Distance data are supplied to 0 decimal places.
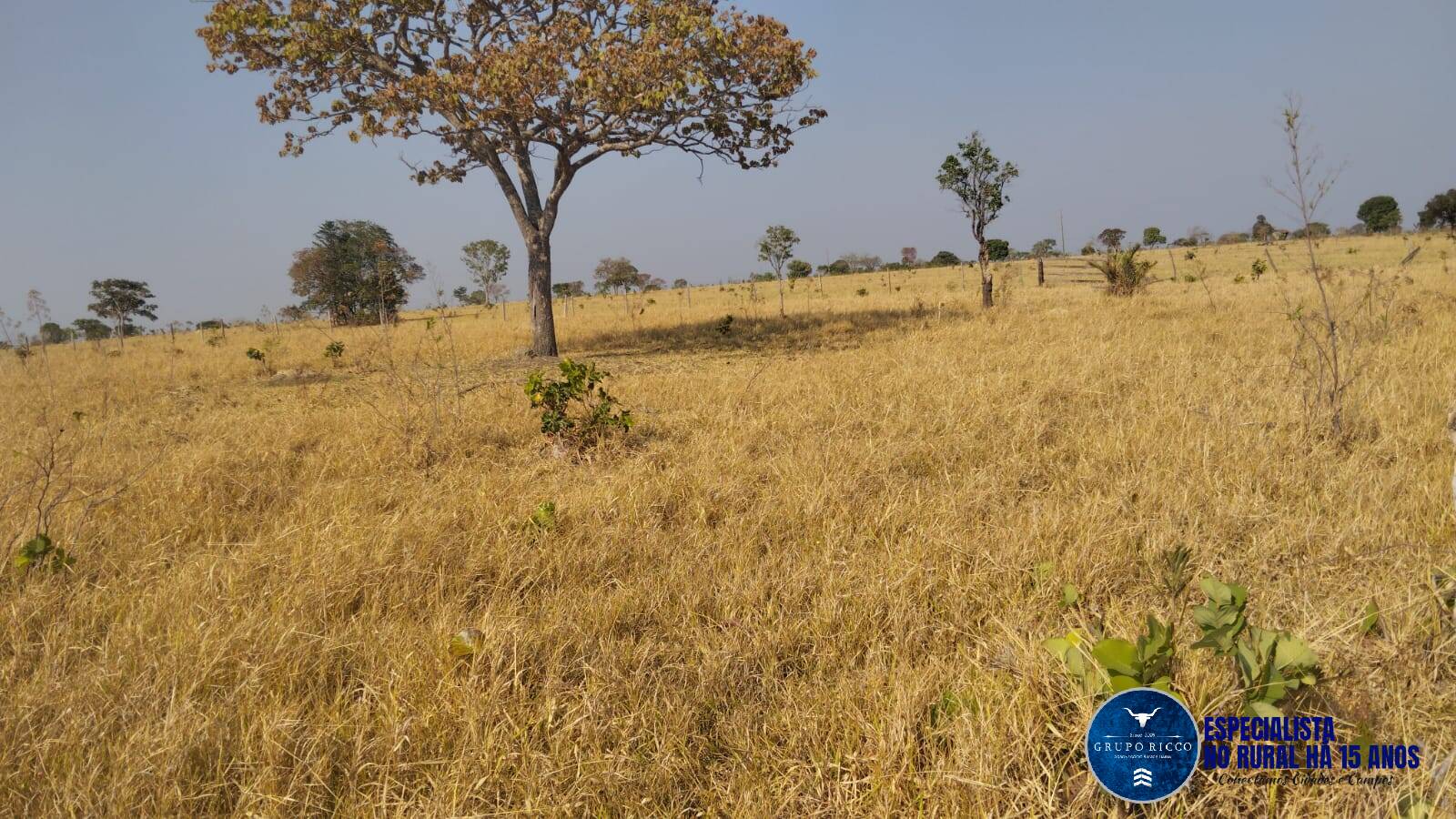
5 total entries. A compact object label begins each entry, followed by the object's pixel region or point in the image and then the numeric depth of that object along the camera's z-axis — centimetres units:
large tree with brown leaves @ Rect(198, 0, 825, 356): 952
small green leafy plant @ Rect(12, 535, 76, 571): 272
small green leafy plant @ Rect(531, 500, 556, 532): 315
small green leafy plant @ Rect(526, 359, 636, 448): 474
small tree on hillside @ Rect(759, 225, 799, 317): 2711
